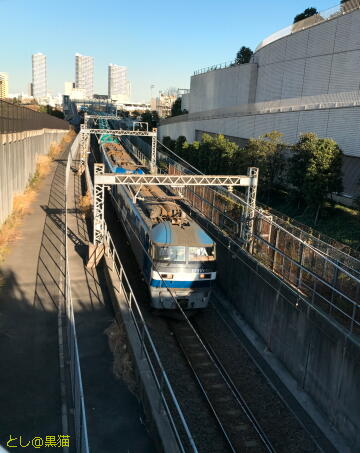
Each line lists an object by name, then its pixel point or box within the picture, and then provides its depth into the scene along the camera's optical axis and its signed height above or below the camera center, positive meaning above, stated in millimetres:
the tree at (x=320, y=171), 26922 -1866
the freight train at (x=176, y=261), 15219 -4640
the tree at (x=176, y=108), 111625 +6155
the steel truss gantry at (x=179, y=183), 19391 -2401
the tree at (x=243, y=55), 92375 +17648
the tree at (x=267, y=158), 32906 -1601
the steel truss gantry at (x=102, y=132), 39966 -1024
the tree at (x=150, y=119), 93562 +2304
